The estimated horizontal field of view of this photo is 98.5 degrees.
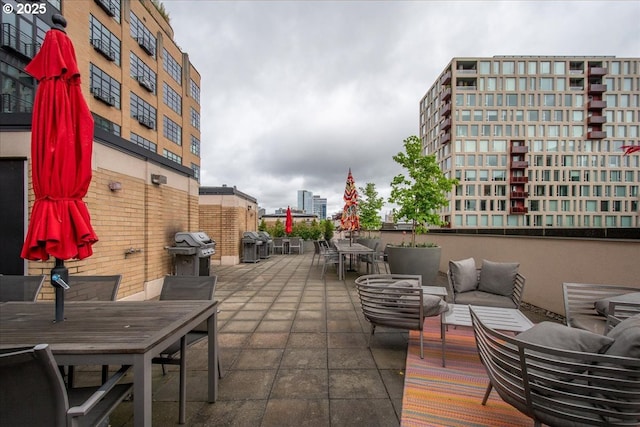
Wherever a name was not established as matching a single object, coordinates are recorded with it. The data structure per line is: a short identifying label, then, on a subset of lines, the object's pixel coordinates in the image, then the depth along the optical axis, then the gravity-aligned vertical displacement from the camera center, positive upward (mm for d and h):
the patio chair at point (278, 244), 15702 -1524
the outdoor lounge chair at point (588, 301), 2994 -935
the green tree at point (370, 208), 15789 +582
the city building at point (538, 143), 41000 +11476
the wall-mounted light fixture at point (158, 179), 5871 +809
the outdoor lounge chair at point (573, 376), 1387 -856
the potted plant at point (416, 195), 6734 +602
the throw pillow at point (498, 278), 4062 -893
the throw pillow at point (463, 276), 4219 -891
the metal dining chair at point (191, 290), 2752 -748
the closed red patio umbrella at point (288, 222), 15023 -280
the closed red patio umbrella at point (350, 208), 9844 +356
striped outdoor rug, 2051 -1504
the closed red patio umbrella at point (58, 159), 1813 +385
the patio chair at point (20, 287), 2775 -725
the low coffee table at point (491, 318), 2818 -1104
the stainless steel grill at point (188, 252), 6430 -835
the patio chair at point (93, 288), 2780 -740
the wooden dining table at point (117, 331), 1486 -760
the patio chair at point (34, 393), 1113 -758
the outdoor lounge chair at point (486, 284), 3867 -982
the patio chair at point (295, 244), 15680 -1514
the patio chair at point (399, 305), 3041 -993
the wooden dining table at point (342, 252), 7407 -947
